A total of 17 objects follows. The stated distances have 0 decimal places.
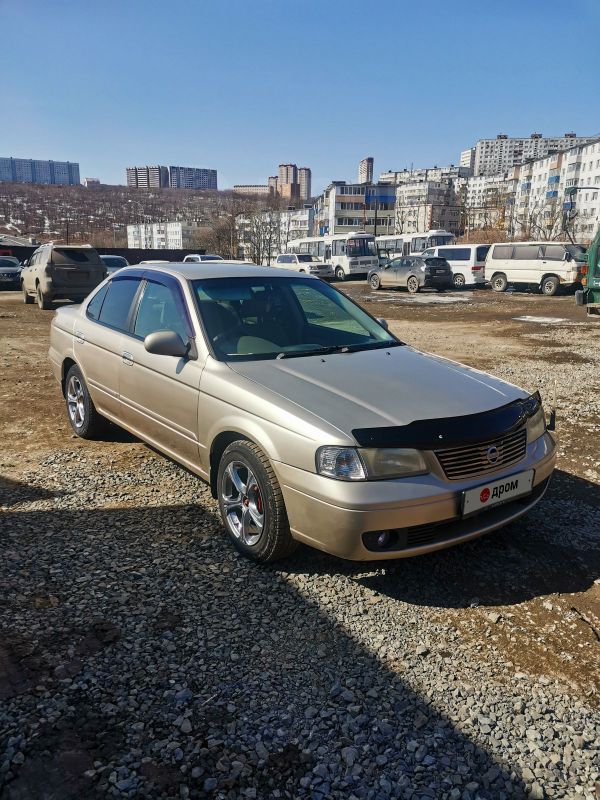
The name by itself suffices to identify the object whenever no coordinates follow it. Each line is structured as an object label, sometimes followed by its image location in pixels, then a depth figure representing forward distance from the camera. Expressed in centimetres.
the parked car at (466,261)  2828
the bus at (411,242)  3738
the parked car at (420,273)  2697
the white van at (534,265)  2398
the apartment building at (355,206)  10188
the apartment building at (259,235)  7569
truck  1551
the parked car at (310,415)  293
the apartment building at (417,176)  19185
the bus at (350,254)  3488
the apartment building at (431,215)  11962
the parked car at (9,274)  2670
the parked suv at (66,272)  1759
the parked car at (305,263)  3447
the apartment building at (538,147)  18188
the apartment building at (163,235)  11288
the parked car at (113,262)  2430
